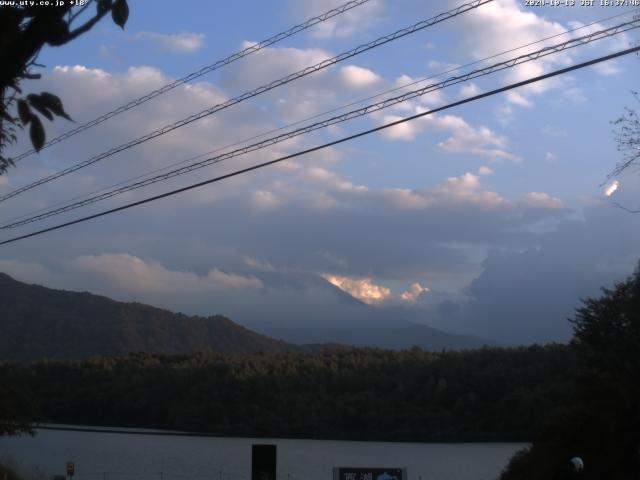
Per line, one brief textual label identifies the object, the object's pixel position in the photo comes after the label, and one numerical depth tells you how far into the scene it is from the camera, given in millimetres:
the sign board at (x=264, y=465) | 20031
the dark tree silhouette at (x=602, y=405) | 20906
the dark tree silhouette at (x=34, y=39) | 4648
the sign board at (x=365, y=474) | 19547
